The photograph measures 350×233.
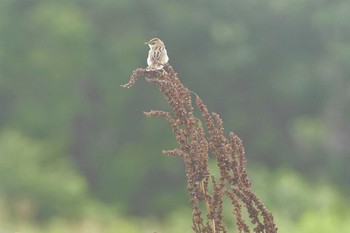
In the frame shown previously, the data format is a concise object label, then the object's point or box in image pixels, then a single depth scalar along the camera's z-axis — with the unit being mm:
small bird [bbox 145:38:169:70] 9492
